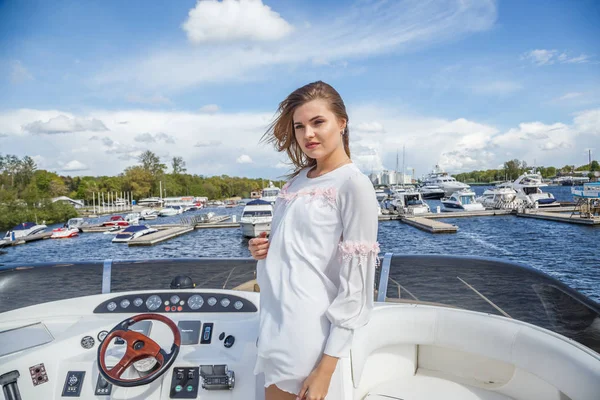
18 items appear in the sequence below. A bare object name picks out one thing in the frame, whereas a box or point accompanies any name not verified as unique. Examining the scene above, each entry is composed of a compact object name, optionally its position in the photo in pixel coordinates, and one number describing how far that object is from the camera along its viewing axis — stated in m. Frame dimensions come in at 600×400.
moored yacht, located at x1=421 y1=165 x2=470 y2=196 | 67.12
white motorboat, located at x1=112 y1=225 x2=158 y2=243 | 33.58
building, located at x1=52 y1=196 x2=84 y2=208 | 59.36
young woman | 1.23
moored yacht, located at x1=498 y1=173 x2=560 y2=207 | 46.12
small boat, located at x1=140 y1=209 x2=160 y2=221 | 56.28
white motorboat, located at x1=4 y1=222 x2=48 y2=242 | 37.98
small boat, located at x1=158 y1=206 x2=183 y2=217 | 61.59
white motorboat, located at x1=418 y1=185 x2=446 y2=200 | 69.31
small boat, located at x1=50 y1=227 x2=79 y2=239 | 38.44
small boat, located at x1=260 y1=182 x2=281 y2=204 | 47.25
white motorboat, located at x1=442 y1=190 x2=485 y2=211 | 43.62
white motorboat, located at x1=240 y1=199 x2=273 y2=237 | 30.41
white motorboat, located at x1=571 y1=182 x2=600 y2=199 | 33.25
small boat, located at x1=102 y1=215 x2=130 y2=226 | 42.59
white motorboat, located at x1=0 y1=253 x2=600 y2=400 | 2.12
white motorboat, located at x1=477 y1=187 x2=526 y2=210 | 43.78
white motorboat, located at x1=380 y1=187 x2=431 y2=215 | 42.62
